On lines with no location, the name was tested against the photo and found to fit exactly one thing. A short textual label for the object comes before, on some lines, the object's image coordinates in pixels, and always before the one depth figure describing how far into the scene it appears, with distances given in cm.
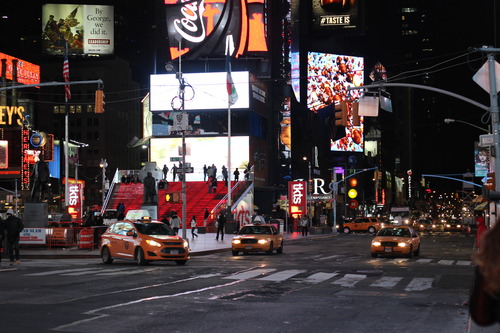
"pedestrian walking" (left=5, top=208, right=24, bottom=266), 2434
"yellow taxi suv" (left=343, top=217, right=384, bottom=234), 6969
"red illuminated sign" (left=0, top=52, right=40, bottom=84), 9623
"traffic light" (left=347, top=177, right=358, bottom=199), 6394
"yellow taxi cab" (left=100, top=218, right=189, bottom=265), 2395
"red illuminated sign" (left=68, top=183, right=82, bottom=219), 5600
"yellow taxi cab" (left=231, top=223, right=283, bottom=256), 3114
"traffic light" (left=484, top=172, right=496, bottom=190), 2877
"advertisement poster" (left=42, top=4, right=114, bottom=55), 11862
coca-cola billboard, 8556
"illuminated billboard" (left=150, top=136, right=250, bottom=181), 8750
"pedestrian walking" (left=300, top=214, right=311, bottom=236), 5897
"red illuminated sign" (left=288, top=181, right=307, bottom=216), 6350
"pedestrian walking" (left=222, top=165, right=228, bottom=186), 7219
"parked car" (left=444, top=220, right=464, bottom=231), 8269
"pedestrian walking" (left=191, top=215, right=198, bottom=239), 4743
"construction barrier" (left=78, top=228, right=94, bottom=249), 3334
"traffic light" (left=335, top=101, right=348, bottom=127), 2470
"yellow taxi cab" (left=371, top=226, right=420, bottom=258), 2922
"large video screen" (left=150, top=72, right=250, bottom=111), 8638
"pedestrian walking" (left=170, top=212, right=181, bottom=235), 4084
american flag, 4534
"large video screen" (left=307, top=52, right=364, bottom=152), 12469
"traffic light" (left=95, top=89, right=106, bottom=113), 2894
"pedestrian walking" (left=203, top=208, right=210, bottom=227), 5801
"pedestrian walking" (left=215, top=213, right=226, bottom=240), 4519
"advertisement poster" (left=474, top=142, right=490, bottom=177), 6606
